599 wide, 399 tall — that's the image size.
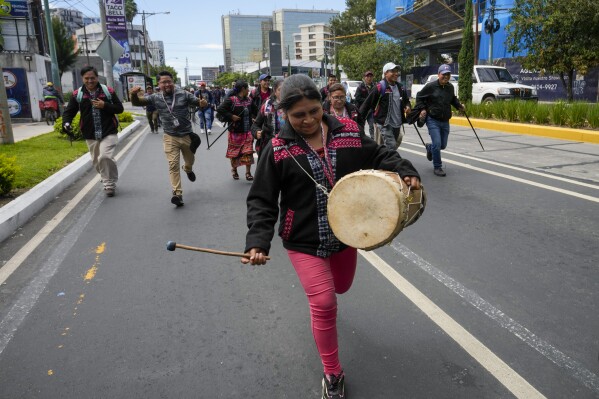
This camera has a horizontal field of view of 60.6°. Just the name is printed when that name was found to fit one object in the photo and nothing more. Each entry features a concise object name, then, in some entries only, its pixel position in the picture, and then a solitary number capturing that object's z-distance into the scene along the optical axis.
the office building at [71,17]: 97.19
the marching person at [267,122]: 6.49
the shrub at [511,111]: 16.00
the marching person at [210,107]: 18.09
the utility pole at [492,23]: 30.81
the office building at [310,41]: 181.50
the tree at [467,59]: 20.33
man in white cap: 8.16
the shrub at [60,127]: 14.53
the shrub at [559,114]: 13.95
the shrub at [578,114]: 13.30
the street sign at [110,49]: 17.69
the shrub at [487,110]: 17.25
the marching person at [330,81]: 10.20
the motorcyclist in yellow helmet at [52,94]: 20.31
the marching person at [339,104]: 6.38
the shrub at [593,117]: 12.80
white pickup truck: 19.98
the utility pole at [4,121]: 12.51
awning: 37.00
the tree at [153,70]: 102.69
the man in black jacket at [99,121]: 7.66
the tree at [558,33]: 16.91
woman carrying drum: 2.56
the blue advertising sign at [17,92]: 22.66
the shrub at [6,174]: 7.24
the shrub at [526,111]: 15.23
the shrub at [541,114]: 14.68
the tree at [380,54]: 44.28
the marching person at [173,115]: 7.08
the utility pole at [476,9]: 29.36
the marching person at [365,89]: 9.49
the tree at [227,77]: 126.06
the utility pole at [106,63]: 22.23
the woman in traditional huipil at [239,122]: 8.41
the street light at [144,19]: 61.00
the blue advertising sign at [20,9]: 24.66
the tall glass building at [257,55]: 189.50
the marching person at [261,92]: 8.84
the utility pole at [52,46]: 18.12
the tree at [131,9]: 78.62
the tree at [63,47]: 49.00
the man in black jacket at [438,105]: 8.42
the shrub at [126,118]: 22.92
